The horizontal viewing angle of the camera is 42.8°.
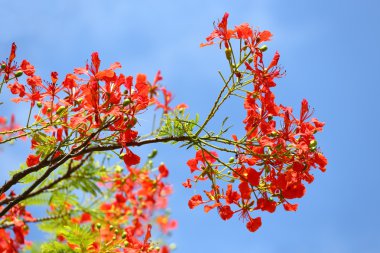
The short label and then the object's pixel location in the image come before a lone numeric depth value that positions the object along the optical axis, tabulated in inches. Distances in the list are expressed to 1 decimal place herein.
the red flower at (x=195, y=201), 117.6
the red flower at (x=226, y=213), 114.0
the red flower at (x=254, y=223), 114.2
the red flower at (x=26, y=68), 119.3
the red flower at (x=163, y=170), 203.0
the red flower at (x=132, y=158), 103.7
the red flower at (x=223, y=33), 109.8
